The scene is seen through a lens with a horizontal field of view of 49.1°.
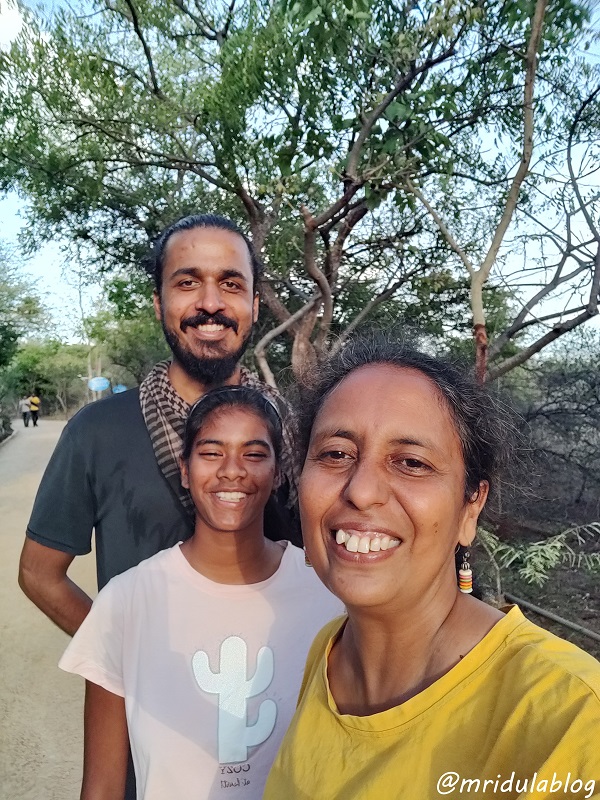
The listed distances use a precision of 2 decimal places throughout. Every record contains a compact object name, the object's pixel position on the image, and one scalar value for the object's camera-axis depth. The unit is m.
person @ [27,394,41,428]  28.47
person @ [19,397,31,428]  28.24
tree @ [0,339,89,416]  39.91
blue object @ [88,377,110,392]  18.14
